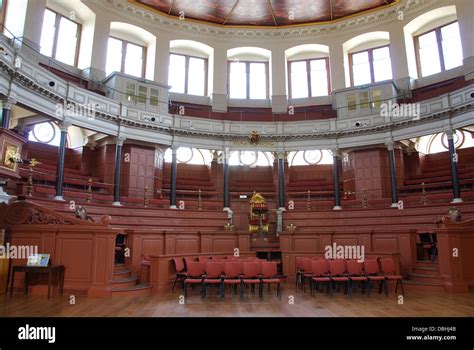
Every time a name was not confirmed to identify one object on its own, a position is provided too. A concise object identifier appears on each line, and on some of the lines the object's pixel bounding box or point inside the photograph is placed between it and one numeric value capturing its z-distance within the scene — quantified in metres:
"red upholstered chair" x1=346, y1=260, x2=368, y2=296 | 7.33
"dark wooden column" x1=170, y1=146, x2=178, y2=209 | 14.02
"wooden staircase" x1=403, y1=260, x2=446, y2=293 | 7.71
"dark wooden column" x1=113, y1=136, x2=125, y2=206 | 12.84
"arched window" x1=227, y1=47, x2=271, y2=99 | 17.75
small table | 6.35
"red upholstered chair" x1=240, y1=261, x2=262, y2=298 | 7.07
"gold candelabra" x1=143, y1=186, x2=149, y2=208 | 12.98
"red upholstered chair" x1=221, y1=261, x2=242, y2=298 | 7.06
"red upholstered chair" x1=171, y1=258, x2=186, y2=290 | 7.69
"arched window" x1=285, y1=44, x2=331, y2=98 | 17.56
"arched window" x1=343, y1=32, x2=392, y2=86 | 16.70
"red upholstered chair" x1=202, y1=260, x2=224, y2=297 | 7.01
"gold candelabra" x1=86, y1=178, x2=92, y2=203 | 11.71
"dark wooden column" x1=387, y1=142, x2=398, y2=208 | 13.59
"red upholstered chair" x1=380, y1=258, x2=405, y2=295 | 7.64
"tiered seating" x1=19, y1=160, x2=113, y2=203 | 11.00
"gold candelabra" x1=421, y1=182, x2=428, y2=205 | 12.50
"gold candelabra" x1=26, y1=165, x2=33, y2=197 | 9.52
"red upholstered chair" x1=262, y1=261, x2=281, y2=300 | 7.09
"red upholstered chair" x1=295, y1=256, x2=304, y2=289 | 7.98
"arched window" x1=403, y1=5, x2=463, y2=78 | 15.02
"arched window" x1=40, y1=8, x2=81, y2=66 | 13.80
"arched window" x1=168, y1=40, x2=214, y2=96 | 17.16
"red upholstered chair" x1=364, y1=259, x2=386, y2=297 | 7.37
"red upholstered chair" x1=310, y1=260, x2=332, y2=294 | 7.27
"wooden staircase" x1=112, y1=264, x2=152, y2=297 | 6.87
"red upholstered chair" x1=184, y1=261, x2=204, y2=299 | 7.05
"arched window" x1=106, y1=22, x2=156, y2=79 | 15.88
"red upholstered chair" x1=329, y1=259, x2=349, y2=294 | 7.32
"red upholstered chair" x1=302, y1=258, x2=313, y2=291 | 7.67
